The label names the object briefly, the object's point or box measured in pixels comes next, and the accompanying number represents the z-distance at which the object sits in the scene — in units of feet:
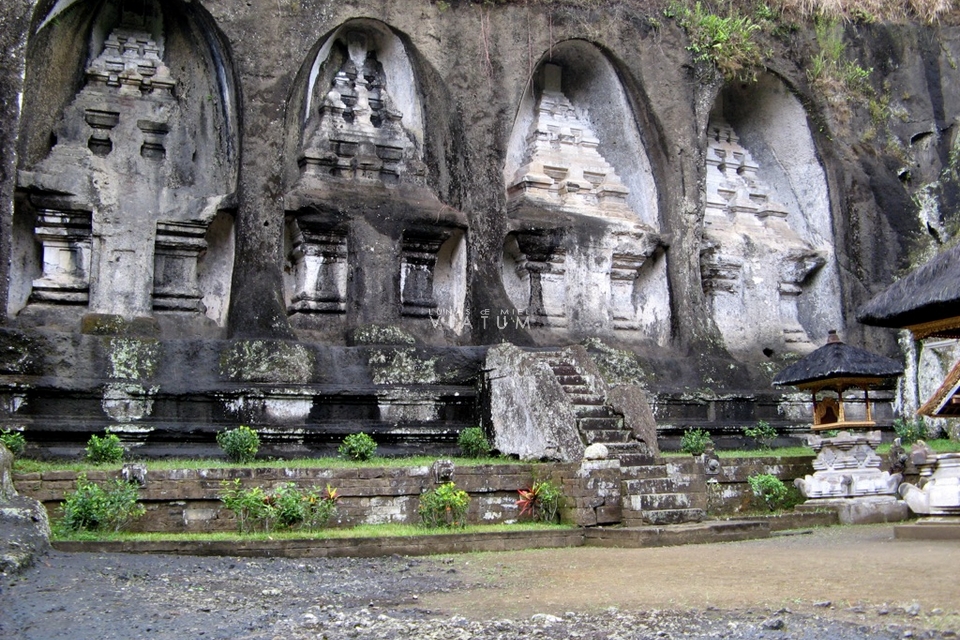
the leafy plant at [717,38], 52.15
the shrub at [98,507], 28.68
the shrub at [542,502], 34.17
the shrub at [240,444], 35.78
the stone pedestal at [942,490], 29.99
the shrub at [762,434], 48.98
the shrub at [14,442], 33.58
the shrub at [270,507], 30.42
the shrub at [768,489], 40.22
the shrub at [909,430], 49.32
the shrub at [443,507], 32.01
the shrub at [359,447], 37.50
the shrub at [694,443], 44.08
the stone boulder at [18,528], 21.76
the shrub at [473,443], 40.09
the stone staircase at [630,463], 33.50
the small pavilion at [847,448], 39.06
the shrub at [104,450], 34.35
